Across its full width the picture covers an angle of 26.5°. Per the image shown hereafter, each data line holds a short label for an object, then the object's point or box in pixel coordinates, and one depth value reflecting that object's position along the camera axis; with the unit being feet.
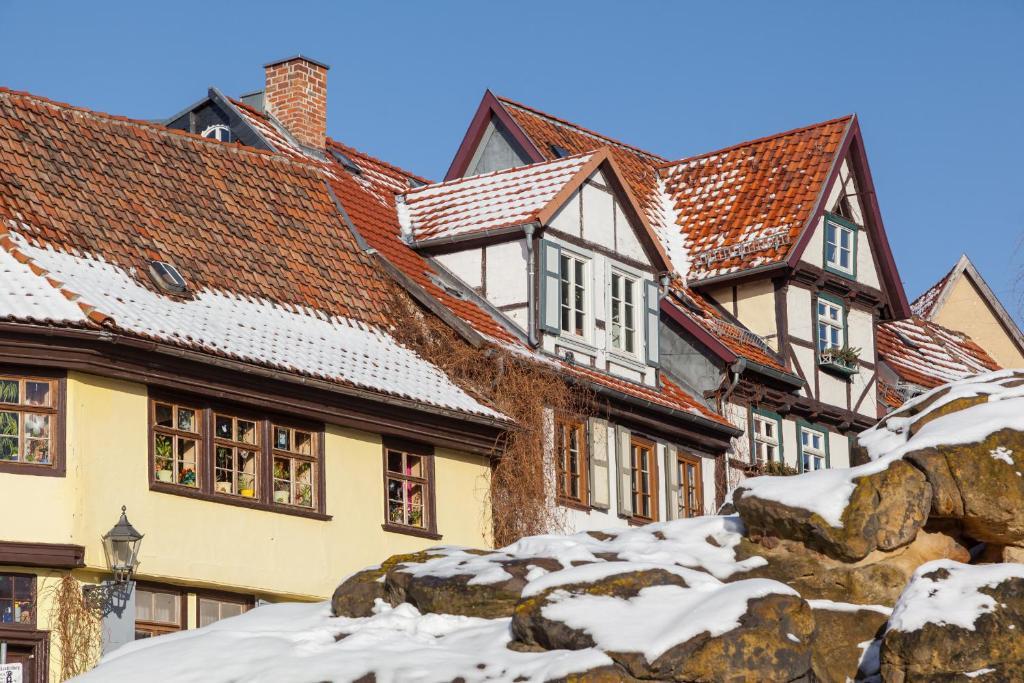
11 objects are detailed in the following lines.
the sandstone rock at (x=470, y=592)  65.26
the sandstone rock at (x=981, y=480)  64.18
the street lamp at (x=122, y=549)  73.46
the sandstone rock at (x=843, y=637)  61.11
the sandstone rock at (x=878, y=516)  63.93
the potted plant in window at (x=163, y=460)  77.71
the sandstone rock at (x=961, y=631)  57.06
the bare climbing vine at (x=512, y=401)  90.48
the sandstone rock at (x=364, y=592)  68.03
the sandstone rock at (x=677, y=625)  57.62
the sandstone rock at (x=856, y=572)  63.93
